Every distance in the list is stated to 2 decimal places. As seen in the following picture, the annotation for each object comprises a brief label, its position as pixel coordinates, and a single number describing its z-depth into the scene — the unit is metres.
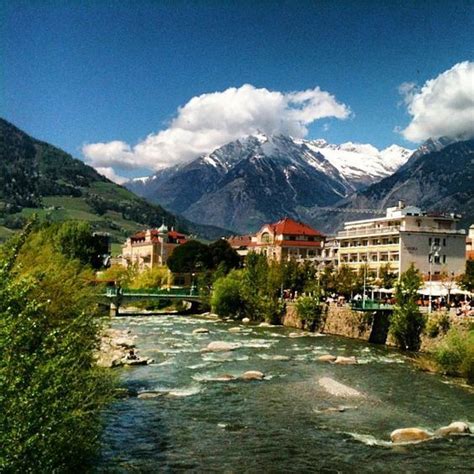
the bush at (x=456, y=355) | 46.66
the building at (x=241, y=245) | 175.52
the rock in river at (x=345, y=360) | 54.26
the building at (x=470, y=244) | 151.16
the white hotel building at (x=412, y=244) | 110.25
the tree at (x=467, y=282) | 77.34
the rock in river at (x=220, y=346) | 62.00
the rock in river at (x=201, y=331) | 78.19
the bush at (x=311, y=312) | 83.99
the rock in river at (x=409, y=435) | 30.12
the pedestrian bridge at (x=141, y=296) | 111.56
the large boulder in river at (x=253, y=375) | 46.56
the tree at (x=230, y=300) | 103.62
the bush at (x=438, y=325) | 61.84
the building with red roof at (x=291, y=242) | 153.62
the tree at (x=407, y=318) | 65.12
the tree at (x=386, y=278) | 90.31
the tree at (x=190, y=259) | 143.62
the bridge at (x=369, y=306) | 72.88
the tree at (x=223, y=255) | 143.75
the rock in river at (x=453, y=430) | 31.39
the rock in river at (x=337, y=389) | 40.66
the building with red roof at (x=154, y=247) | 176.25
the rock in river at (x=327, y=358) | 55.84
